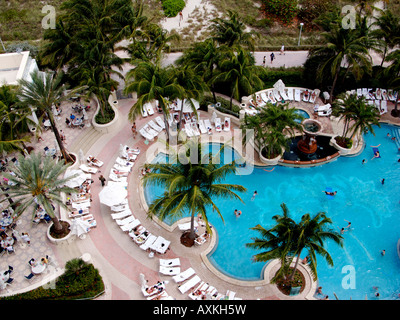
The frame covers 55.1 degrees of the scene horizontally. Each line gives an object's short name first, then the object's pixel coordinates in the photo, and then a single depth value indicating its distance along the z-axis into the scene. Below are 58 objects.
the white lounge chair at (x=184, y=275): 25.05
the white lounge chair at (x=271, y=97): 38.75
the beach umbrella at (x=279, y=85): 38.52
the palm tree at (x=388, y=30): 37.06
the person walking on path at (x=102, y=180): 30.44
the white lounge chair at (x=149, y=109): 36.91
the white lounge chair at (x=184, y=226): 27.70
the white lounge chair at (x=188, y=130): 34.91
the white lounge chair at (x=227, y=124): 35.79
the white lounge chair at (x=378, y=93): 38.56
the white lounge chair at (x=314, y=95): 38.94
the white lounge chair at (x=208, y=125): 35.59
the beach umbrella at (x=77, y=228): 26.69
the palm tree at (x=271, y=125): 30.67
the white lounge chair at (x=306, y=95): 38.97
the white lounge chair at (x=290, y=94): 39.03
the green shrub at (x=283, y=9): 50.66
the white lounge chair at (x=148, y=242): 26.73
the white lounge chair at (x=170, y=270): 25.42
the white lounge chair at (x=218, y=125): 35.56
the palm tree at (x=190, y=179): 22.47
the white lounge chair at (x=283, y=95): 39.00
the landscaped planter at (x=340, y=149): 33.53
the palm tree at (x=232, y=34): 35.47
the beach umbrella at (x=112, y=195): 28.61
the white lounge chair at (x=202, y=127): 35.44
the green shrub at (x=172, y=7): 51.56
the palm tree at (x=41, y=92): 27.69
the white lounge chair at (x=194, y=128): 35.25
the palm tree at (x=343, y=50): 34.44
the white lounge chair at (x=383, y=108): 37.27
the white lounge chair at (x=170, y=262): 25.86
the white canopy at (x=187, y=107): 33.89
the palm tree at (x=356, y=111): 31.48
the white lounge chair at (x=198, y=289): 24.31
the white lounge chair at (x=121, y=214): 28.55
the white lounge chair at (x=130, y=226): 27.84
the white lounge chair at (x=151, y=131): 34.81
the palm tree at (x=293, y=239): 21.19
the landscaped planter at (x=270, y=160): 32.62
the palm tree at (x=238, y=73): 33.09
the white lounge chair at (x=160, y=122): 35.66
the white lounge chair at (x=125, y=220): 28.17
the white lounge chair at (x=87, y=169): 31.64
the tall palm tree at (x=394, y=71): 34.99
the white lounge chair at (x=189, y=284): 24.66
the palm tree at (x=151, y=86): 29.12
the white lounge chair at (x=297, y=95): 39.01
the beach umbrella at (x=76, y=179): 30.00
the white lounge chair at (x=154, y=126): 35.34
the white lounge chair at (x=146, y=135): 34.43
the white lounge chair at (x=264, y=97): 38.72
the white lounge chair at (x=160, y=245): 26.48
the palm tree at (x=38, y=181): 24.42
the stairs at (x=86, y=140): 33.75
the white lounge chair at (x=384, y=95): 38.50
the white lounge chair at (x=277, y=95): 39.04
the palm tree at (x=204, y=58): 33.53
